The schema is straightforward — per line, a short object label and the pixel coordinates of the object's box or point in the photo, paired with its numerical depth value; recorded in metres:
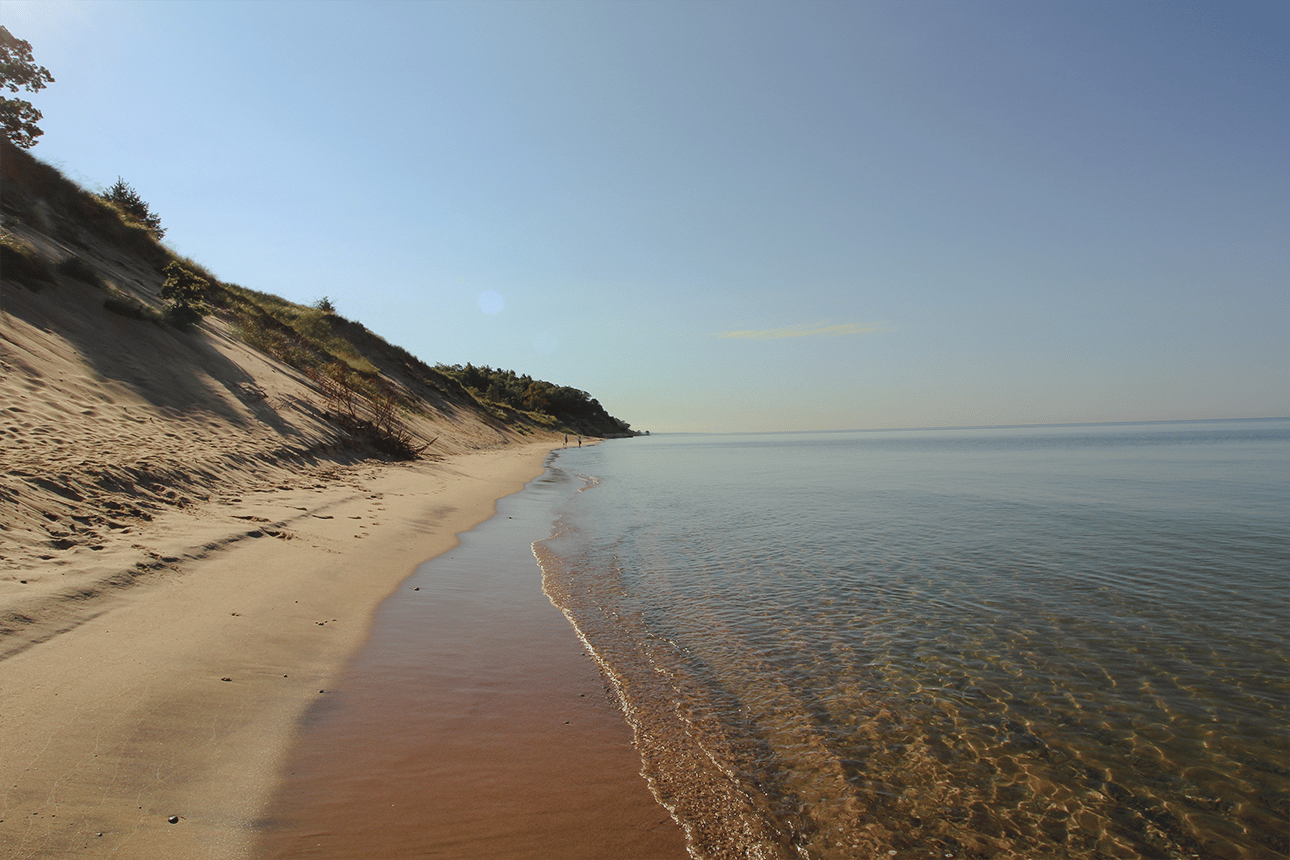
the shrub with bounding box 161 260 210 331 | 19.41
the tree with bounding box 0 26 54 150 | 22.05
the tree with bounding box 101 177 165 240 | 31.44
